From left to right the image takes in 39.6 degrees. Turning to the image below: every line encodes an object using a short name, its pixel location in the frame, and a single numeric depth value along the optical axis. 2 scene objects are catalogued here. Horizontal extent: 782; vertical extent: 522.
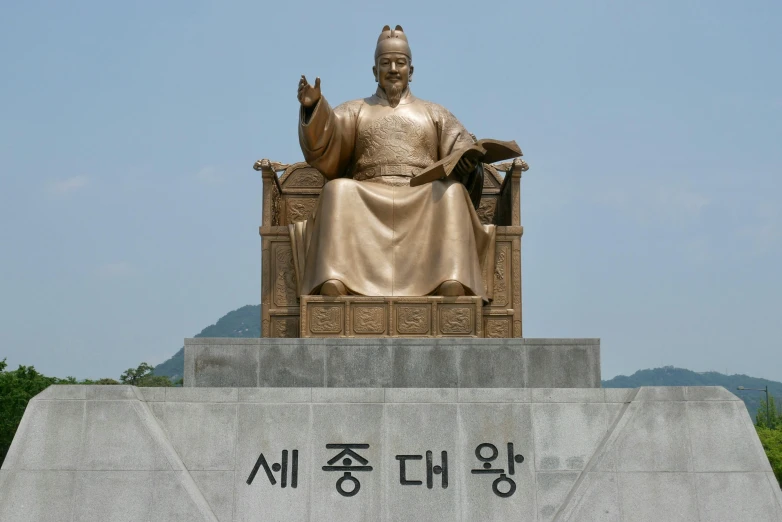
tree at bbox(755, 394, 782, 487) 21.83
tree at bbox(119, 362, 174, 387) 32.03
